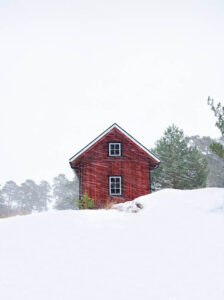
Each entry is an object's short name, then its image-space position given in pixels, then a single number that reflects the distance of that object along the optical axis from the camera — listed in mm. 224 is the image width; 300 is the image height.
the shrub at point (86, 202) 13750
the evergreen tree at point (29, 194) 65250
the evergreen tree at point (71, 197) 37088
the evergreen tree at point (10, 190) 70688
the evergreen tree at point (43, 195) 71562
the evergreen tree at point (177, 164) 20906
